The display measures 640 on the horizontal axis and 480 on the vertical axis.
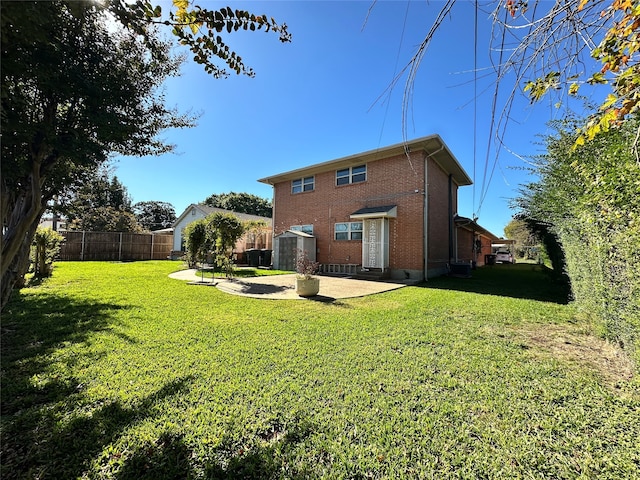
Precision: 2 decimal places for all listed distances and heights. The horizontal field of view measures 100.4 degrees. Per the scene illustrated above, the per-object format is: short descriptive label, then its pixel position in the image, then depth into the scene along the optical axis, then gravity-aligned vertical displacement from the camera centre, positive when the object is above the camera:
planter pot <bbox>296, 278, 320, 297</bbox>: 7.98 -1.04
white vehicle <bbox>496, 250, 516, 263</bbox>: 33.62 -0.25
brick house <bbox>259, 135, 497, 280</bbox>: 12.49 +2.37
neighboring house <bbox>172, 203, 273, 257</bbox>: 21.58 +1.36
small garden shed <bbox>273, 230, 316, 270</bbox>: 15.32 +0.24
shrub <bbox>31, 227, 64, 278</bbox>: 9.72 -0.20
